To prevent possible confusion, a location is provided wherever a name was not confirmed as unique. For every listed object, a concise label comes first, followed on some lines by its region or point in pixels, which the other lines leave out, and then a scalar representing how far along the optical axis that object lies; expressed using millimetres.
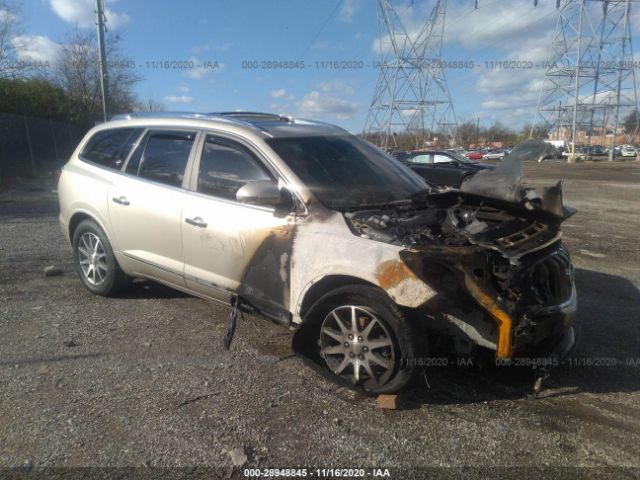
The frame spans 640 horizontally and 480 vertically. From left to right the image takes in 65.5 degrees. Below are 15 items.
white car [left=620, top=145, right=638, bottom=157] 59222
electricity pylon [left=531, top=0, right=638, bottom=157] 54375
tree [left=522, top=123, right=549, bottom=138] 64331
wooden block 3168
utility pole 16828
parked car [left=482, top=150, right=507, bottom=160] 58250
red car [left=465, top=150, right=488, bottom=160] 56734
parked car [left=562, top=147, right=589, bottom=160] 54375
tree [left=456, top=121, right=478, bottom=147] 90250
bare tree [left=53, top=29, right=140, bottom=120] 31141
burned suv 2969
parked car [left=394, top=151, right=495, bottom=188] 15594
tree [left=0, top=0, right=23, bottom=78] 21525
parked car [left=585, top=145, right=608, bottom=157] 62900
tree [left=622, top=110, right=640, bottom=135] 75006
